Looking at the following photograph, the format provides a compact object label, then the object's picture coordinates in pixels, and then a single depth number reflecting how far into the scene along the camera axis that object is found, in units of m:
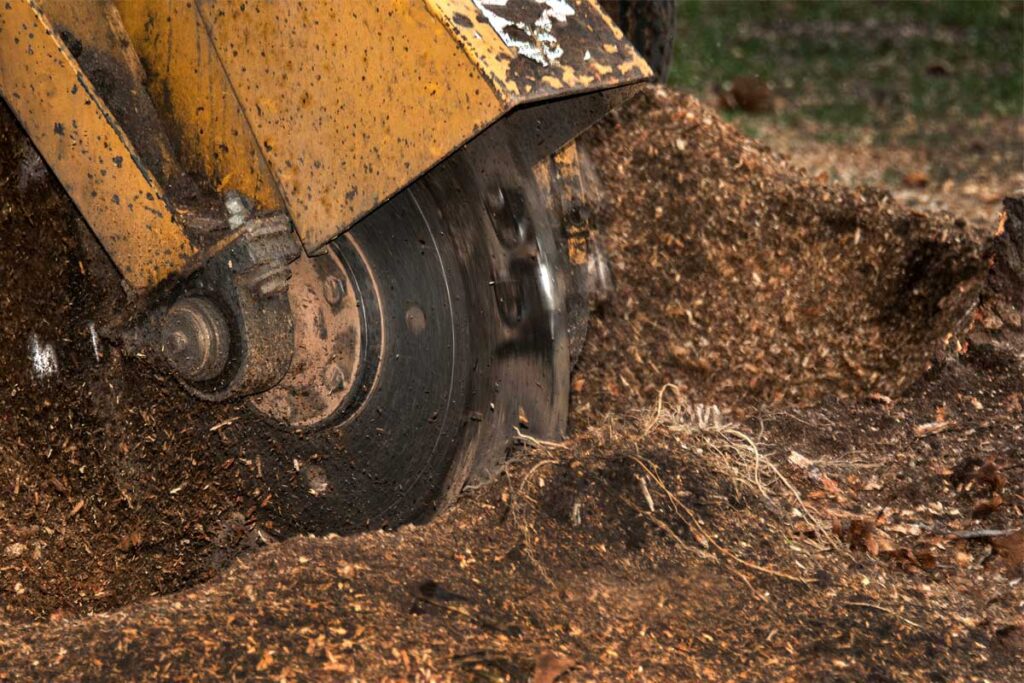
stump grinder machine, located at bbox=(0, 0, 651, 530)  5.34
